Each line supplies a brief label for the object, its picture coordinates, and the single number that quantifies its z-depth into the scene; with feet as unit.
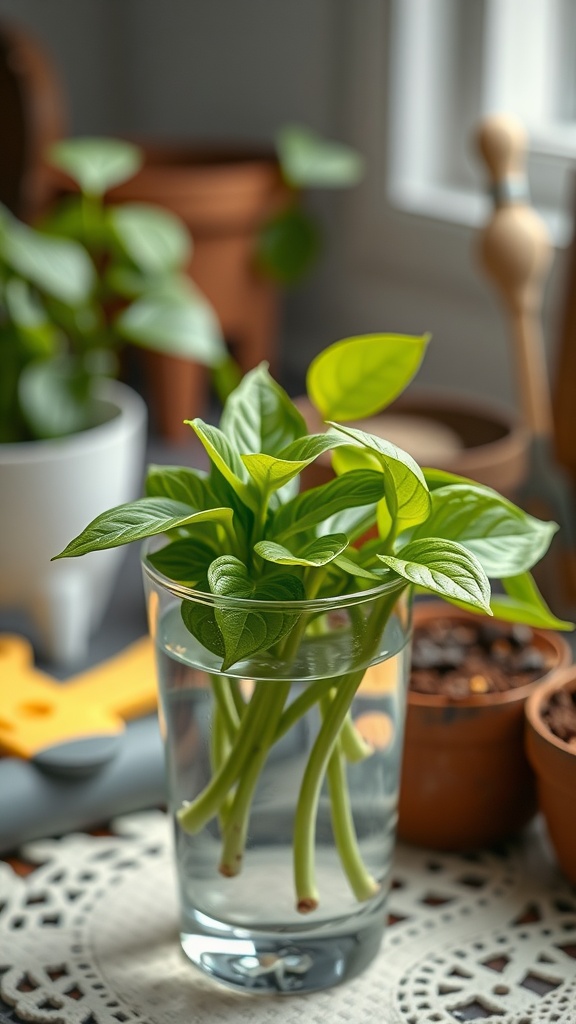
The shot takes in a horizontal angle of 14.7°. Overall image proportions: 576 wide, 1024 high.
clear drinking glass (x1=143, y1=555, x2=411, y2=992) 2.30
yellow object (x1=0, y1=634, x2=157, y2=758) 2.70
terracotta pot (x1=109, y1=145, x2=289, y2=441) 3.65
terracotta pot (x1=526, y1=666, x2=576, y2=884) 2.45
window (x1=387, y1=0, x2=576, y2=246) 3.74
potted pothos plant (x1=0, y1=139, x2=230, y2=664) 2.98
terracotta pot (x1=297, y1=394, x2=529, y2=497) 2.95
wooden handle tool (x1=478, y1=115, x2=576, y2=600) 3.07
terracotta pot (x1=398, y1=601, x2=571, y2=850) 2.55
